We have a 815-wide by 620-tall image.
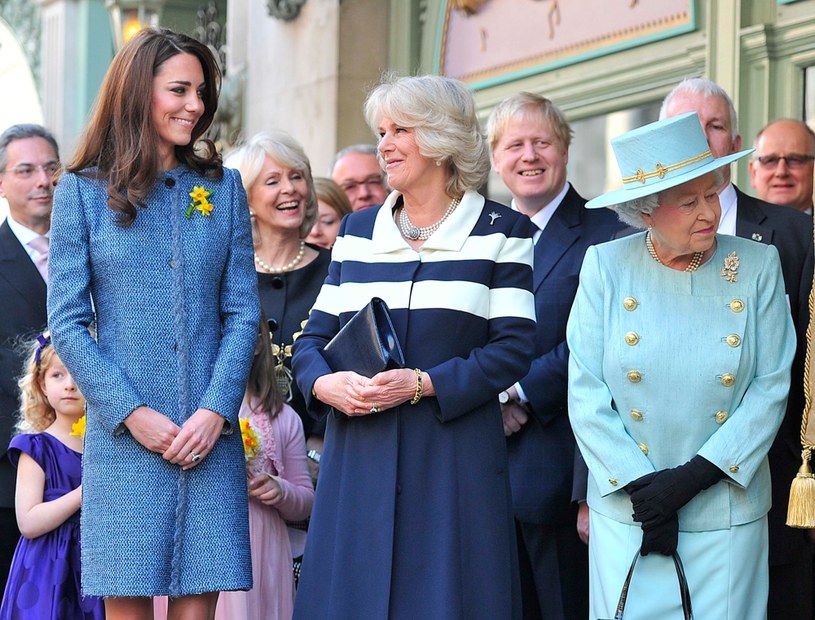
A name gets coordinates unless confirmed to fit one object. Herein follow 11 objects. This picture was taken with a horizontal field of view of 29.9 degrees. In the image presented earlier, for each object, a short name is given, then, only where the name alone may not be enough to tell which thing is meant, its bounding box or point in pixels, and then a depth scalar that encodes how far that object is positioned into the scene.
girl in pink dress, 5.40
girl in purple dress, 5.33
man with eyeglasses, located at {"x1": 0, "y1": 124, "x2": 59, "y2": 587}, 5.94
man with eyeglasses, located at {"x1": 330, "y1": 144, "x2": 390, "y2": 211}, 7.59
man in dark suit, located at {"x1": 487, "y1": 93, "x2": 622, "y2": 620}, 5.31
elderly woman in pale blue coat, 4.38
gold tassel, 4.42
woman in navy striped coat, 4.40
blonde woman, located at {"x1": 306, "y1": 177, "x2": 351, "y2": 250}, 7.03
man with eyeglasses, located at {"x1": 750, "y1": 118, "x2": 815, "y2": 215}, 6.61
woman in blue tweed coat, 4.30
